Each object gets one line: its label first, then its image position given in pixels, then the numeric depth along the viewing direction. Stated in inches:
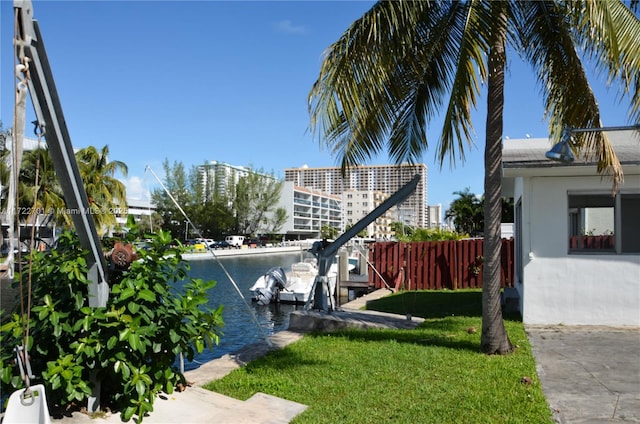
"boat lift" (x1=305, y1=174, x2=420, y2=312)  399.2
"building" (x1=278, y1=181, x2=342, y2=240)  4133.9
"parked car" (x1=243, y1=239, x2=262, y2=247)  3112.7
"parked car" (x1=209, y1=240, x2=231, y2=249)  2669.3
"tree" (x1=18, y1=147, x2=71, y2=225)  1068.9
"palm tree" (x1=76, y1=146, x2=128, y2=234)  1300.4
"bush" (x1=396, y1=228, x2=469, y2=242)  861.8
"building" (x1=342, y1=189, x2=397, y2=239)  4538.1
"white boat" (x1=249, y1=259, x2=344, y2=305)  841.5
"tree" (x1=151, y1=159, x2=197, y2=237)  2308.1
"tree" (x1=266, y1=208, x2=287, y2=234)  3444.9
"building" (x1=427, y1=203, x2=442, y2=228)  6515.8
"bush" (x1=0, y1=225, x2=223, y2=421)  184.1
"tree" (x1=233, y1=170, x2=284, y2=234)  3260.3
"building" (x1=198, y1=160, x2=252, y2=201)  3063.5
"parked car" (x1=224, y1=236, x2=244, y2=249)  2817.4
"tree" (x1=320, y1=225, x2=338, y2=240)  2518.8
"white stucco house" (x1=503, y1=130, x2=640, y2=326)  377.4
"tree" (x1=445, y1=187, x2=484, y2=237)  2324.1
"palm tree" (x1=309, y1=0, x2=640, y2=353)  267.6
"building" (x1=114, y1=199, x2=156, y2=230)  2562.7
